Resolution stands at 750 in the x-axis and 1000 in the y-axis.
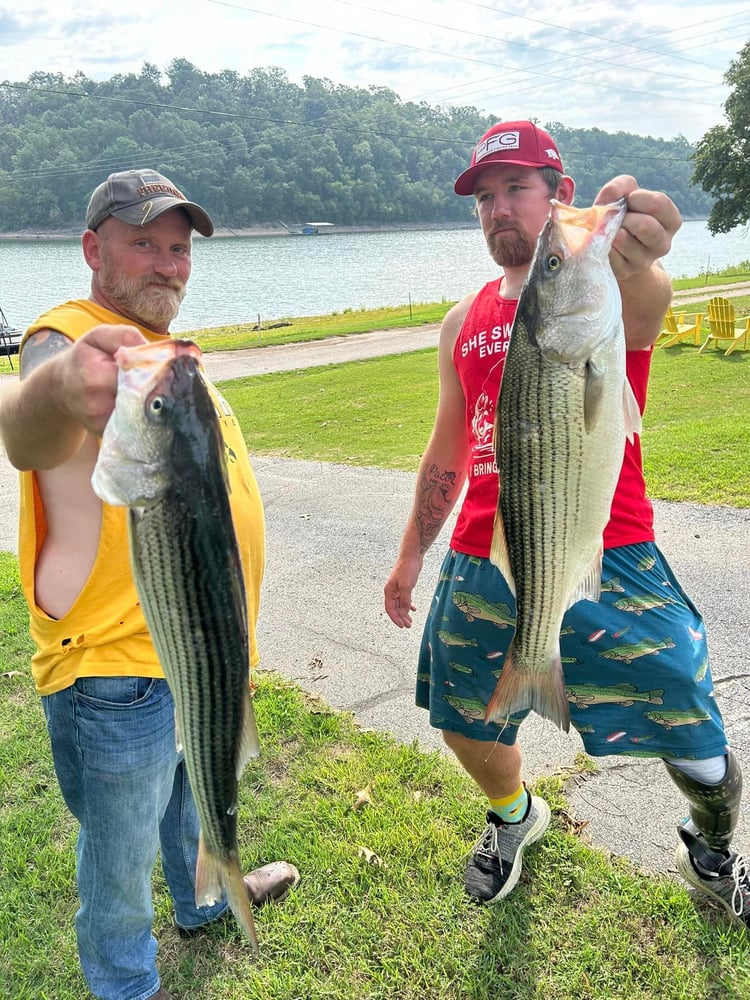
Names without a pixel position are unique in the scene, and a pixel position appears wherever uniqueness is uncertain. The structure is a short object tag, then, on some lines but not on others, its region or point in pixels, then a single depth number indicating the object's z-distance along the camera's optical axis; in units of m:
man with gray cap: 2.14
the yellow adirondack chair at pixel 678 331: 16.44
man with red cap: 2.53
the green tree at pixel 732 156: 35.41
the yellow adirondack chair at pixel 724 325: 14.85
